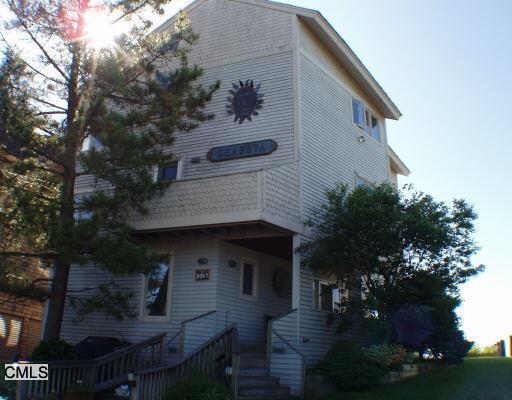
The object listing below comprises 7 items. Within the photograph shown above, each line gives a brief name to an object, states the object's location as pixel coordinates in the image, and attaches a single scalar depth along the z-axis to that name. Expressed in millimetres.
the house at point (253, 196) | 12617
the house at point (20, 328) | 19891
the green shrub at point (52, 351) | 10969
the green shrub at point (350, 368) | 11578
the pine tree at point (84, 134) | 11094
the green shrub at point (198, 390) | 9125
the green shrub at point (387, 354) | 12414
